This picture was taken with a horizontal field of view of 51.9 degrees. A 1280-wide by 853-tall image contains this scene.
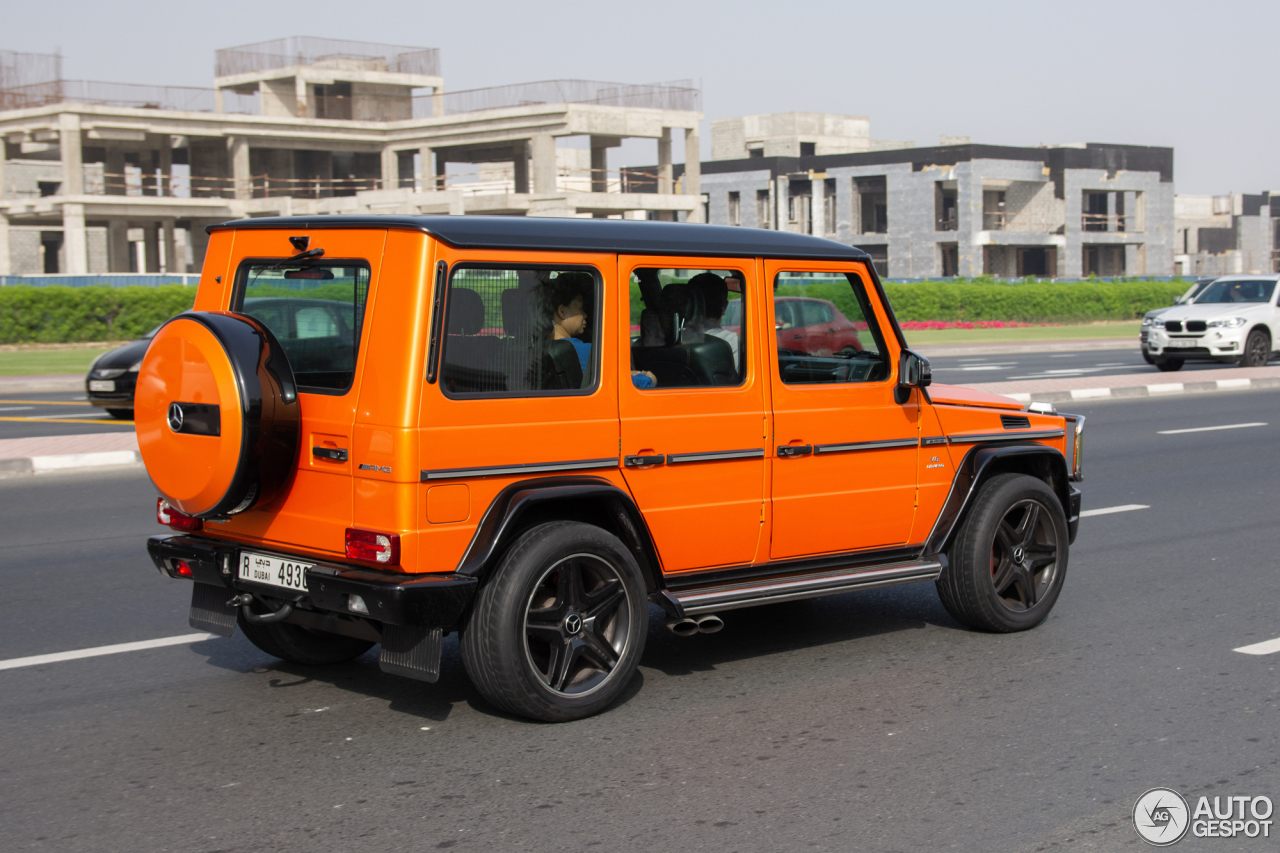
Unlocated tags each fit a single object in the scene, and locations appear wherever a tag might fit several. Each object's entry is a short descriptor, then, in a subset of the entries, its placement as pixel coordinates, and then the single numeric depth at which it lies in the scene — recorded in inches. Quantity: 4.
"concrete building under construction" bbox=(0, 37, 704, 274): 2369.6
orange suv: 185.5
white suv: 975.0
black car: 687.1
